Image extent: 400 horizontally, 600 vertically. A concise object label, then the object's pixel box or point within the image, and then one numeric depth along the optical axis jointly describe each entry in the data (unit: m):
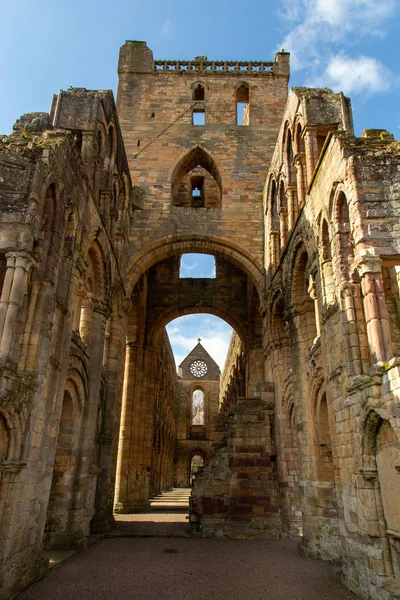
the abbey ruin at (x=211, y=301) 6.10
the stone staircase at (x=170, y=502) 16.83
